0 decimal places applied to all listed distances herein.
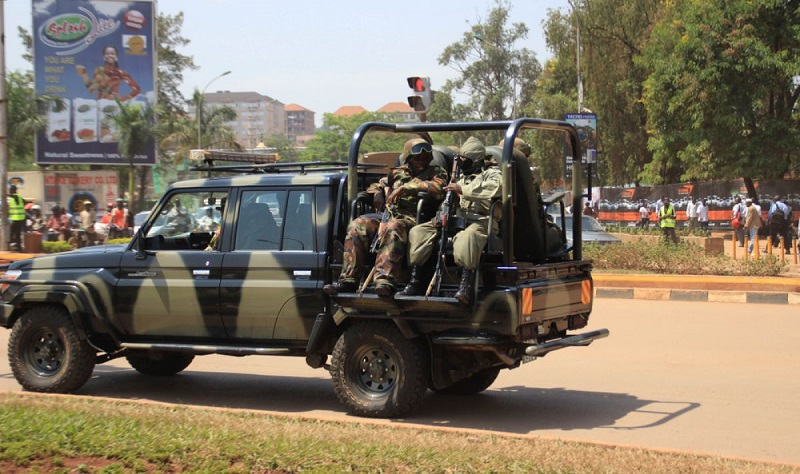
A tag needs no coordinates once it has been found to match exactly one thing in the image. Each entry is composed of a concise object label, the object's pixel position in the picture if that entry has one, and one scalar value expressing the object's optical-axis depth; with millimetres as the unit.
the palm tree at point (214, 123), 63750
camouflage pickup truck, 7371
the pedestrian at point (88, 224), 27156
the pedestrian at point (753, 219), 26672
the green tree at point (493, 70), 75312
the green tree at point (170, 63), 74812
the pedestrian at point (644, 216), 40981
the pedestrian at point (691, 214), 36438
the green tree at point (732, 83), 34344
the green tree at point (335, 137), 106225
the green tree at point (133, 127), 46562
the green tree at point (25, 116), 45812
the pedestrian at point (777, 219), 27750
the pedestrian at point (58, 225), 29656
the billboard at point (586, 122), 25625
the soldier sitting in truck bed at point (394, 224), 7375
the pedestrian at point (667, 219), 27425
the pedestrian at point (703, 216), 35875
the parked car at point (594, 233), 22312
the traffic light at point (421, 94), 15578
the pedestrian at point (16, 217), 26609
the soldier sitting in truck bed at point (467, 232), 7023
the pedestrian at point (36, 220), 31984
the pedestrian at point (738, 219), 31016
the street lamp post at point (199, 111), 58031
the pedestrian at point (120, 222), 28188
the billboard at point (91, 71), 45969
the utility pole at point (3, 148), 26188
